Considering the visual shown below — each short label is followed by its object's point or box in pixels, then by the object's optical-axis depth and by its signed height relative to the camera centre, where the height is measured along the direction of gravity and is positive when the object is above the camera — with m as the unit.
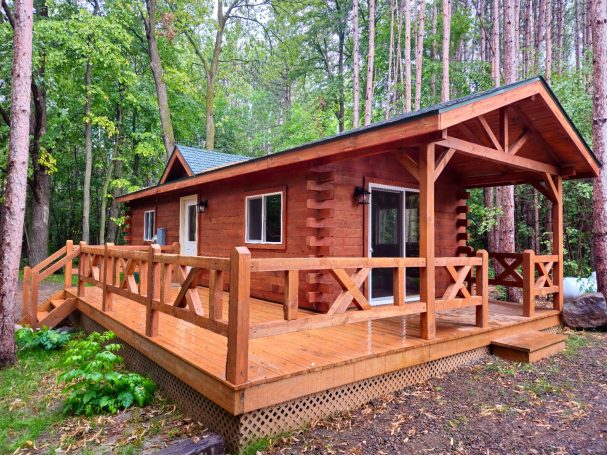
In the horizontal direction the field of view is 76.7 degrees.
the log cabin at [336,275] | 2.98 -0.39
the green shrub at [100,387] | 3.31 -1.34
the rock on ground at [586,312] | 5.84 -1.04
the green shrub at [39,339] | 5.36 -1.42
